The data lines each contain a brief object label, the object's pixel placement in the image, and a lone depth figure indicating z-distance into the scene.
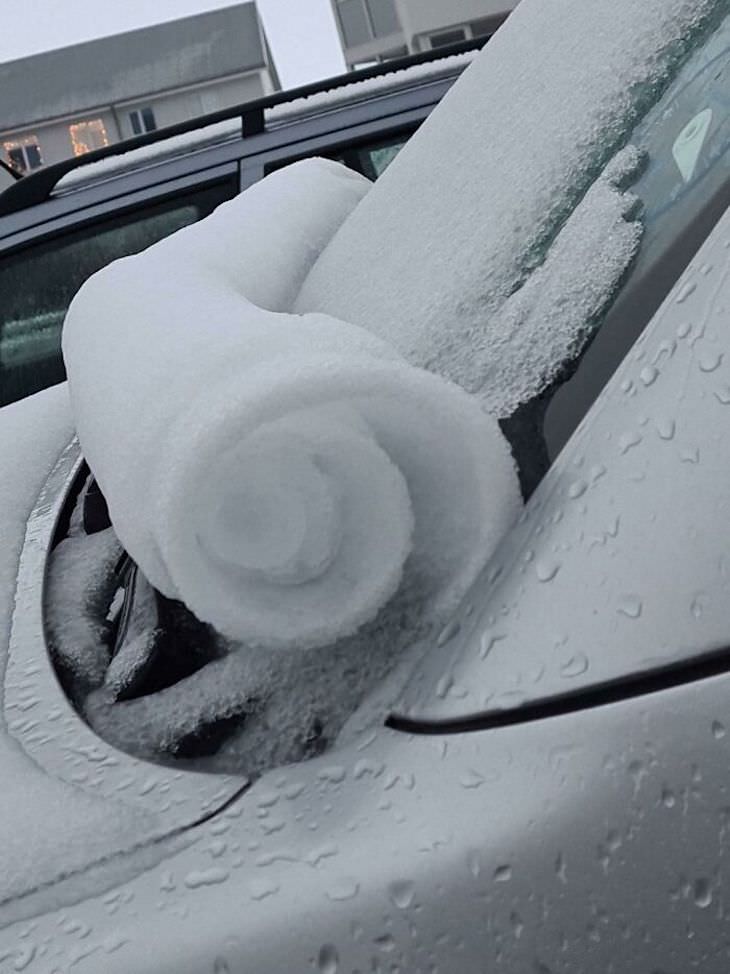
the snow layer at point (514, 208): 1.04
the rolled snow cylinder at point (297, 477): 0.76
